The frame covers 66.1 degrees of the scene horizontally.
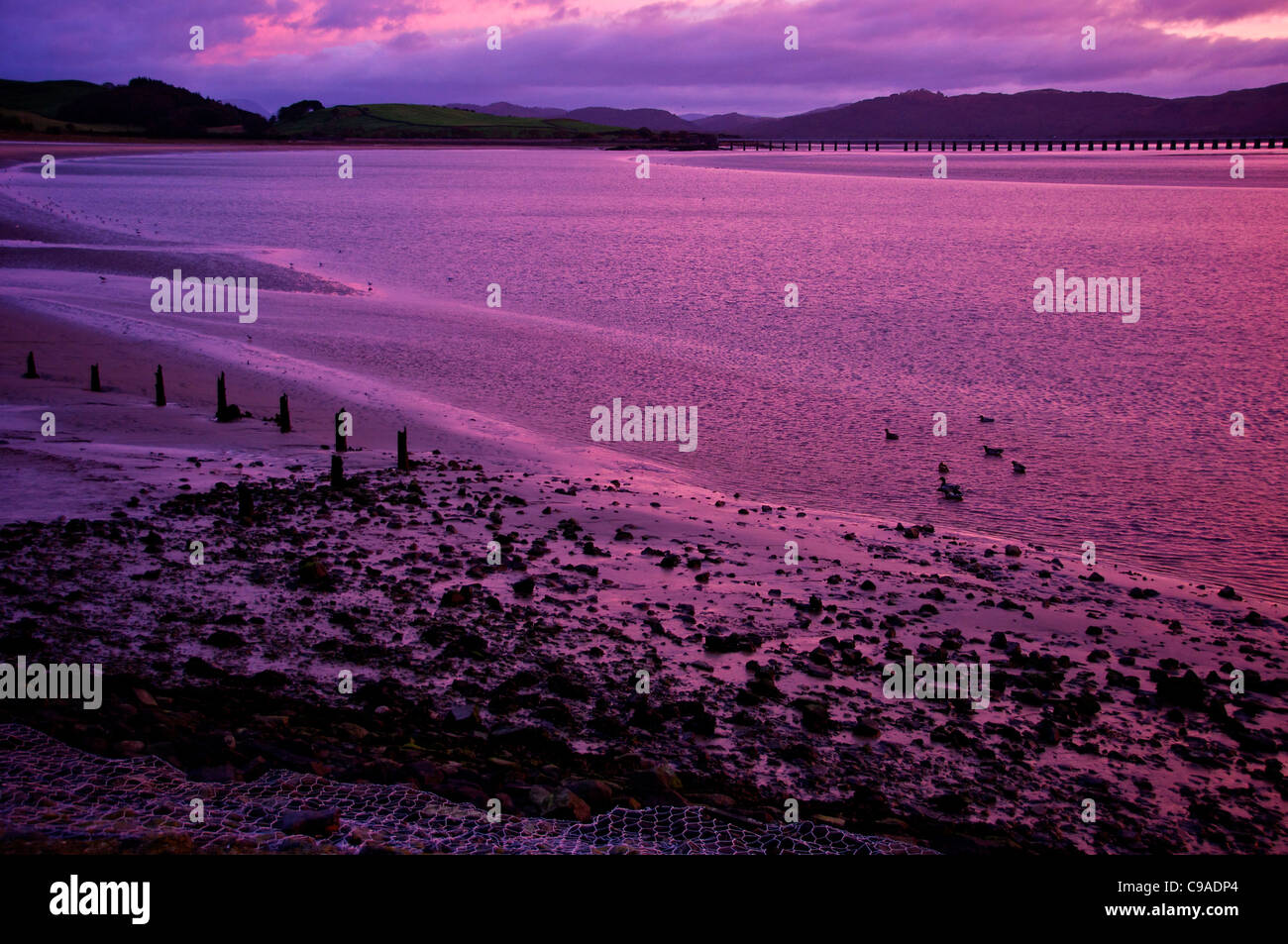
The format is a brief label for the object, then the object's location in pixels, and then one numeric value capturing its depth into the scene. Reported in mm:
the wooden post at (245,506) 11873
